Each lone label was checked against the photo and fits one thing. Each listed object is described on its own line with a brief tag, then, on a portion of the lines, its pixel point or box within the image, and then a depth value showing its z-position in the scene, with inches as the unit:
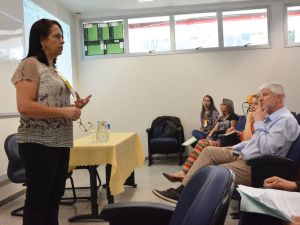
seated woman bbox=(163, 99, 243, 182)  191.9
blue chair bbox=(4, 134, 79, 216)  125.8
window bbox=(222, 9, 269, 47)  247.1
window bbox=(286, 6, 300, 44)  244.5
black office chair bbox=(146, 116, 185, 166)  225.6
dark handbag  149.8
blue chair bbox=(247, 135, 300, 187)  90.6
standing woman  64.7
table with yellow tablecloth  114.0
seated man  96.3
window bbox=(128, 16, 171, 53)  253.8
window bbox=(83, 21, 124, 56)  256.2
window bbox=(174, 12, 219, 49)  249.6
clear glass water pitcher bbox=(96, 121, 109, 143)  127.9
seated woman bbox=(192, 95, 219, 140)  211.3
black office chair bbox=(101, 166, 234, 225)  29.2
